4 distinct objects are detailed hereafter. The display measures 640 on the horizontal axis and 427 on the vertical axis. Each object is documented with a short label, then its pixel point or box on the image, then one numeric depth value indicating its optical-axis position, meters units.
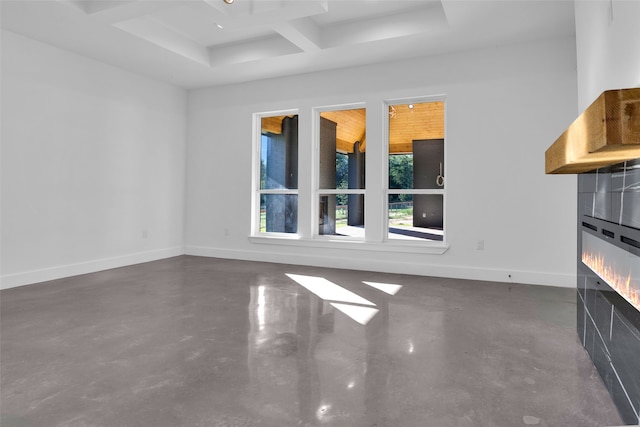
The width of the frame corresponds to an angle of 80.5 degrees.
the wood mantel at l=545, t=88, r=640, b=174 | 1.06
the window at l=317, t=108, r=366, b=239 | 5.62
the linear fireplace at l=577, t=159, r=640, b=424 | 1.54
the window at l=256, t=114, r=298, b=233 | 6.12
